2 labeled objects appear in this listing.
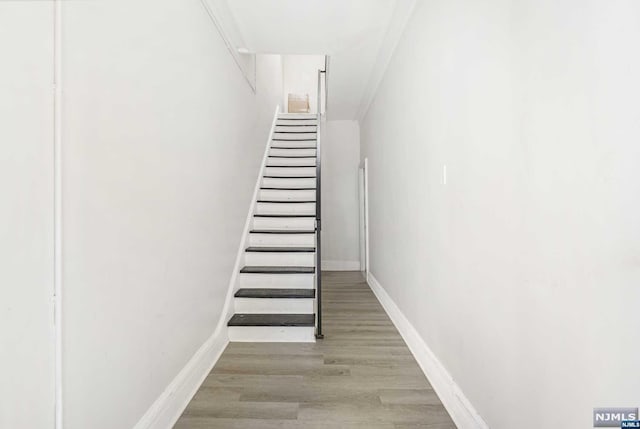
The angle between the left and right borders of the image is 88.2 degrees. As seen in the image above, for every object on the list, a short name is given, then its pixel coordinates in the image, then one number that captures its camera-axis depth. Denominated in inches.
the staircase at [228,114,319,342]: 104.4
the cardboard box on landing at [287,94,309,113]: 295.1
